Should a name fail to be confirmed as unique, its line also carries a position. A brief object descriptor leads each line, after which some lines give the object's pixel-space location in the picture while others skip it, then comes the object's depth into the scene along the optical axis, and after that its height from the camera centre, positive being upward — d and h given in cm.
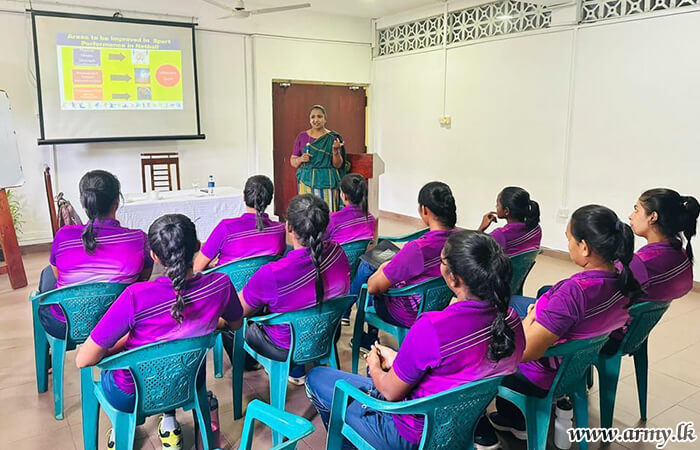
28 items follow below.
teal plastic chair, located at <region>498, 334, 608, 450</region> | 187 -91
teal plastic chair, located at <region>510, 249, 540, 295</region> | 296 -70
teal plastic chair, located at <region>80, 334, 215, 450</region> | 173 -83
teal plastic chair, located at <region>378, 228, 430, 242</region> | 355 -66
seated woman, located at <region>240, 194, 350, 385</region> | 210 -55
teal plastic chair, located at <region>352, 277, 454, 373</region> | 250 -81
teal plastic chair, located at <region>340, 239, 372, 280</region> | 321 -66
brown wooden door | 746 +37
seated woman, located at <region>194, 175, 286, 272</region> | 279 -50
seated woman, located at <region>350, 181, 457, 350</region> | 242 -54
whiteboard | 461 -9
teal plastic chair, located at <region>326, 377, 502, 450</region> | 146 -78
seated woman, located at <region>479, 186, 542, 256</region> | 301 -47
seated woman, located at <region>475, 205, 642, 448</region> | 182 -54
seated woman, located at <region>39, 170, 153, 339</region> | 238 -49
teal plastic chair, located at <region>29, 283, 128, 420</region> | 224 -74
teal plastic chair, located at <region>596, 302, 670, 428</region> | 223 -90
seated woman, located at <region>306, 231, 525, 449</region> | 145 -54
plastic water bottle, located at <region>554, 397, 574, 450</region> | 227 -121
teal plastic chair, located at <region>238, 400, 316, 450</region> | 122 -71
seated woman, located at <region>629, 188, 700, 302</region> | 225 -44
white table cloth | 465 -60
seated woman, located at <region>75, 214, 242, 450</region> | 171 -56
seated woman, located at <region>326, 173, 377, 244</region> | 321 -46
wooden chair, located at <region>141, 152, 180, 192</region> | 619 -33
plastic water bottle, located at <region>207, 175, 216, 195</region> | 530 -46
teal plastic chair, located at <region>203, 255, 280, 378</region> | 268 -64
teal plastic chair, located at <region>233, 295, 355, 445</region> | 214 -81
